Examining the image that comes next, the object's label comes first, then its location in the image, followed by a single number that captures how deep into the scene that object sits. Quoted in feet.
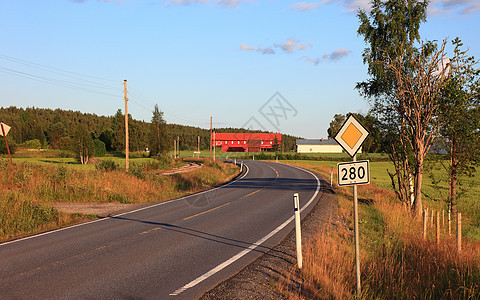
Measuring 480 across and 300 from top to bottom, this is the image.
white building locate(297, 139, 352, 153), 427.33
